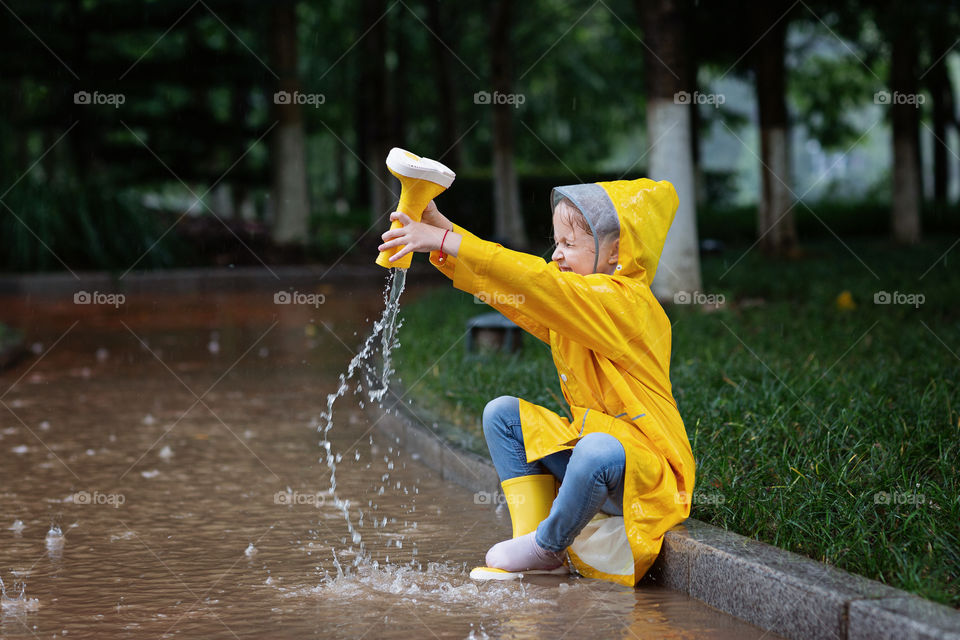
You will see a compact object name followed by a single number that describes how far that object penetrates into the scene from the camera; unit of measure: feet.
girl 21.91
